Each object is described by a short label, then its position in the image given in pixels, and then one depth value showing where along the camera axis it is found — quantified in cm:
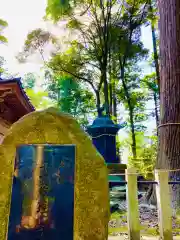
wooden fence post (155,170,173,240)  303
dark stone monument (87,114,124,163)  989
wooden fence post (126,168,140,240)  307
